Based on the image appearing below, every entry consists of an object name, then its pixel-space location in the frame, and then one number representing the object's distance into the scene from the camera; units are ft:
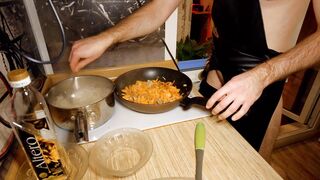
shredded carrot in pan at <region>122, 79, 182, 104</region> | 2.59
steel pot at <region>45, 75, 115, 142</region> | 1.98
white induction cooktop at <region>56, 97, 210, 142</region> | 2.24
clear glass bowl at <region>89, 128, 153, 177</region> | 1.82
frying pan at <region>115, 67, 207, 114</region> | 2.40
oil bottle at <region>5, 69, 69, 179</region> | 1.51
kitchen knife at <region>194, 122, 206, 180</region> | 1.27
